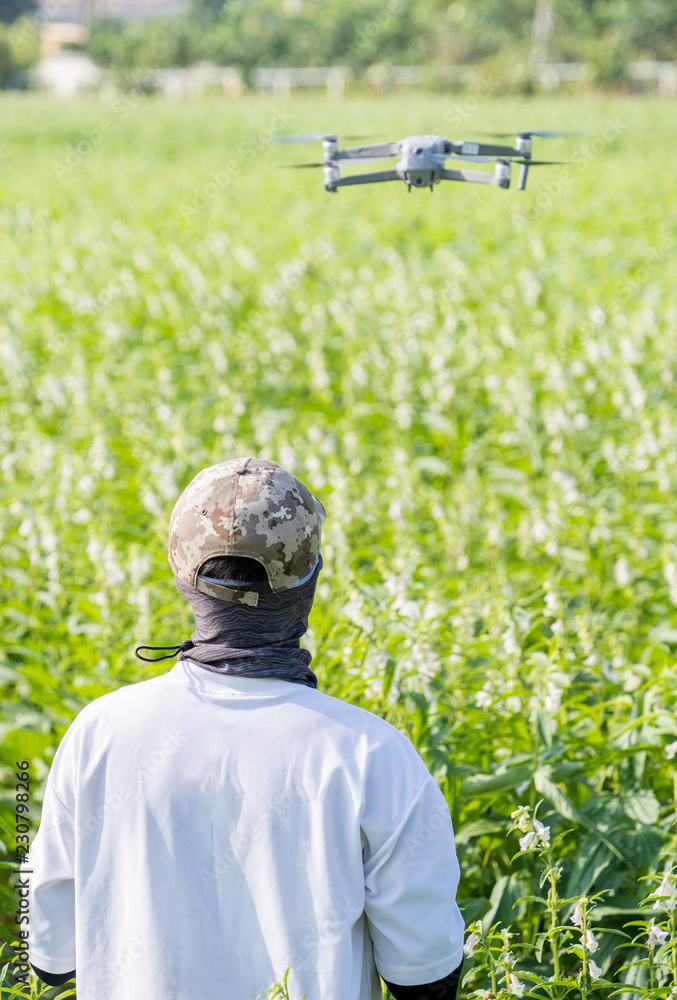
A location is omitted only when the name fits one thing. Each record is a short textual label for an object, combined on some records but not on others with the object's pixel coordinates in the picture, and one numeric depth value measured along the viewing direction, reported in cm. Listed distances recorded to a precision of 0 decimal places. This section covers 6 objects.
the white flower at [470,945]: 462
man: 431
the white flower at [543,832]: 465
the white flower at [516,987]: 455
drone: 453
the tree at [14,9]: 14718
